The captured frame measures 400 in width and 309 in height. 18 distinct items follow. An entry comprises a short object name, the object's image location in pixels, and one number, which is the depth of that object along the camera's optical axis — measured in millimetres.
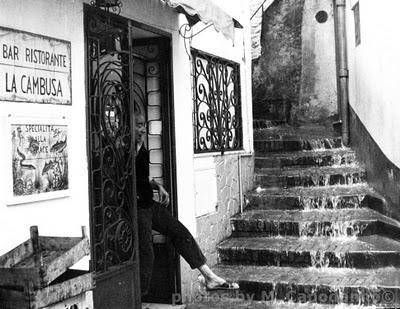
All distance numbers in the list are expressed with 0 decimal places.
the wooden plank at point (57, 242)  4043
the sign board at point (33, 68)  4340
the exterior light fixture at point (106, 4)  5398
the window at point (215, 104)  8086
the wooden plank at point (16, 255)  3904
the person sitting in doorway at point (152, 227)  6223
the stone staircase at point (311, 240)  6797
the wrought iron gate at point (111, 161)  5422
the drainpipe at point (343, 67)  11078
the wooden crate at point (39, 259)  3578
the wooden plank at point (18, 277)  3555
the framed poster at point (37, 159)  4402
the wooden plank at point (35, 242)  3924
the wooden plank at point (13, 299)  3559
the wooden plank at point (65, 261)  3611
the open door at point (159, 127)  6949
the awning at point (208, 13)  5596
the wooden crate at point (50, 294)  3545
